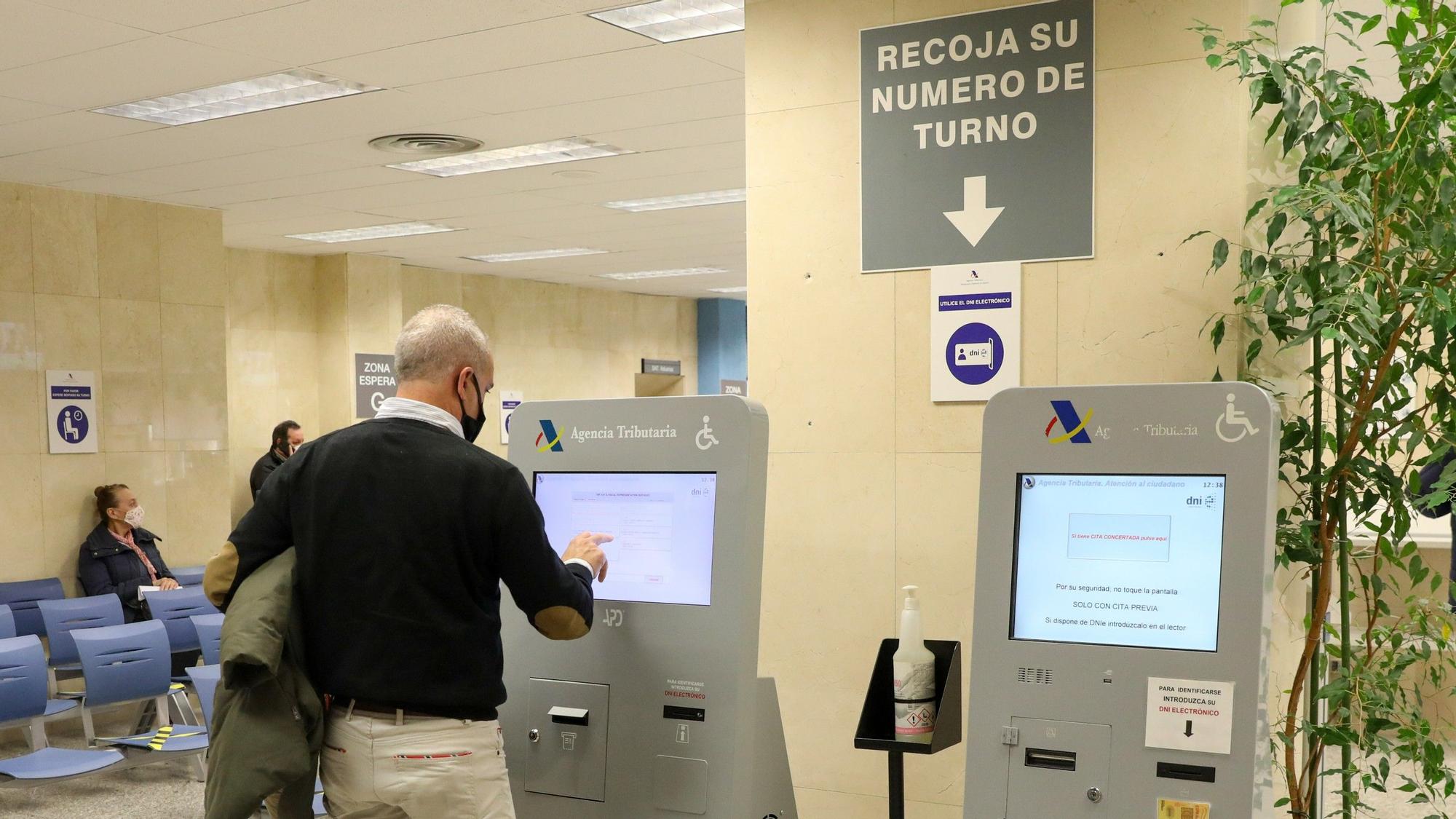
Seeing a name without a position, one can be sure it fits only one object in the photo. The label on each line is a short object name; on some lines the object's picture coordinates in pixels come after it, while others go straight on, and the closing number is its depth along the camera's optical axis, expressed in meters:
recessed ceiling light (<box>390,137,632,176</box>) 7.42
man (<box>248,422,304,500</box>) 10.79
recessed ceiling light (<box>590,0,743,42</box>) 4.76
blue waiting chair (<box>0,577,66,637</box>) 7.55
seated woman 8.26
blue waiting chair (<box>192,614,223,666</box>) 6.06
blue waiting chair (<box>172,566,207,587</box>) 8.62
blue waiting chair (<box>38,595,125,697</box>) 6.74
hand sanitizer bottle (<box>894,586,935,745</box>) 2.85
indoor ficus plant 2.63
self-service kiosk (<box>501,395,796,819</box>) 2.79
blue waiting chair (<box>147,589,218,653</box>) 6.94
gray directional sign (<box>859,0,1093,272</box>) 3.26
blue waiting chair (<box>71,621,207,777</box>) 5.68
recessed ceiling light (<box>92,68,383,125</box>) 5.87
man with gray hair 2.54
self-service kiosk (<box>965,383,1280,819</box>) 2.40
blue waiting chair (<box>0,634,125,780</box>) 5.10
